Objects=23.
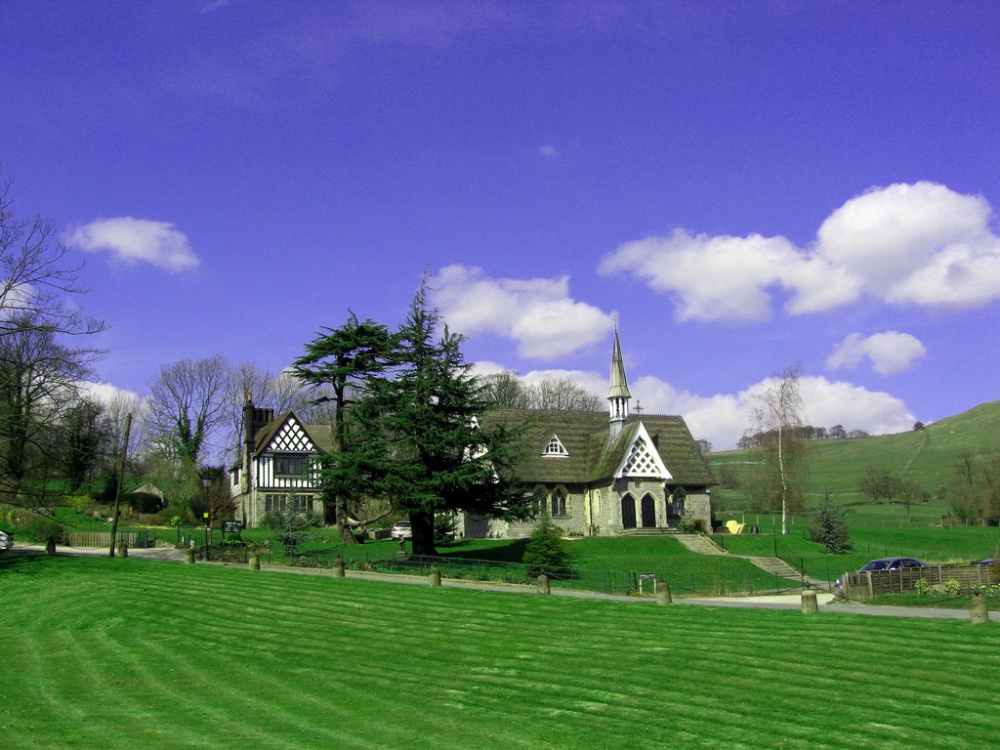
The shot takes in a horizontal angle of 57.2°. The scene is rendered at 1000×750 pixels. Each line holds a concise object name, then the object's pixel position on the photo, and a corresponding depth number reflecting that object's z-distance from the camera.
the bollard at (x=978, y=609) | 20.56
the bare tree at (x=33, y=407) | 32.88
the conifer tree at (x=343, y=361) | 45.41
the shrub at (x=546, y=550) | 36.62
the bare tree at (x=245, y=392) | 79.25
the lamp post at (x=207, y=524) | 40.30
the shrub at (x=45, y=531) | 48.28
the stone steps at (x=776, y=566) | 40.62
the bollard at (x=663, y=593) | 25.52
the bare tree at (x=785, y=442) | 58.03
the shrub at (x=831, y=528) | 47.97
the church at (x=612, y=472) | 50.72
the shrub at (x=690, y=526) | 49.84
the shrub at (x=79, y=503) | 60.78
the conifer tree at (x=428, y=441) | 35.19
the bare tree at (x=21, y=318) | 33.42
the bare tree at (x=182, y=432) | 75.38
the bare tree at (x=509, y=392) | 82.32
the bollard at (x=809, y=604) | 22.83
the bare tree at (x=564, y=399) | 94.25
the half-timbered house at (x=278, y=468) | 66.00
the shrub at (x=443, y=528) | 44.84
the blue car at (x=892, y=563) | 33.06
